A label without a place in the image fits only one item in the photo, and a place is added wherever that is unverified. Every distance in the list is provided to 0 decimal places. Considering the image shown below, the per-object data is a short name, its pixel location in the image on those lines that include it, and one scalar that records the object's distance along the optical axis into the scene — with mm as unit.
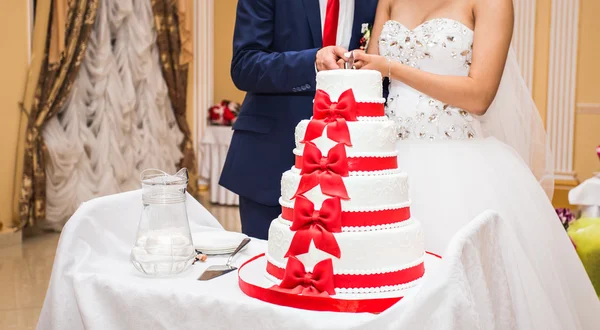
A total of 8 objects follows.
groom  2488
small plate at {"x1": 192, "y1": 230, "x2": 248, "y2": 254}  1904
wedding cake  1518
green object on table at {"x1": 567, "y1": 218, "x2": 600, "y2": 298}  3484
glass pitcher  1639
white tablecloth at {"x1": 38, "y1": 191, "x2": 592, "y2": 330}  1255
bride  2219
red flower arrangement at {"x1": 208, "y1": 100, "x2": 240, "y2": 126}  9078
